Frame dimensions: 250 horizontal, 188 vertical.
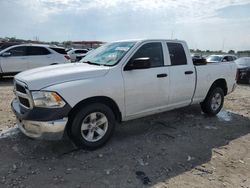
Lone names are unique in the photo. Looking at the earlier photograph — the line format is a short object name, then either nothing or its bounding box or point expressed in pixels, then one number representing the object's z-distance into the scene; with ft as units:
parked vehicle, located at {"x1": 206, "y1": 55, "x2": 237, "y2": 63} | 42.67
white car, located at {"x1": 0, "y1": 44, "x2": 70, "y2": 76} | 29.50
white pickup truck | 9.42
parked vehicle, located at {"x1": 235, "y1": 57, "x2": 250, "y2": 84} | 34.33
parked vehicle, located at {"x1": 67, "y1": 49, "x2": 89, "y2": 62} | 55.47
